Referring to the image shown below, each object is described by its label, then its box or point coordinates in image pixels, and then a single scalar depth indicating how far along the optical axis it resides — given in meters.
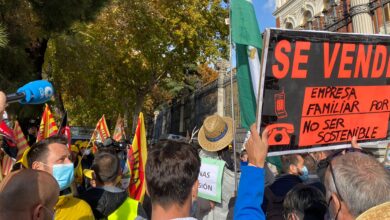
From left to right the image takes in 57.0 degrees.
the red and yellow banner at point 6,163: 4.27
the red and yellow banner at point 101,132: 9.05
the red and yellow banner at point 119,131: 10.07
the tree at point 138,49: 14.66
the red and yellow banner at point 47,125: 5.18
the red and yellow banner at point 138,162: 4.09
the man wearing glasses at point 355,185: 1.50
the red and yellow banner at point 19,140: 4.55
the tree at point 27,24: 6.11
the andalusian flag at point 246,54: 2.90
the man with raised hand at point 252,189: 1.69
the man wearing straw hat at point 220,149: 3.55
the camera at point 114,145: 6.56
